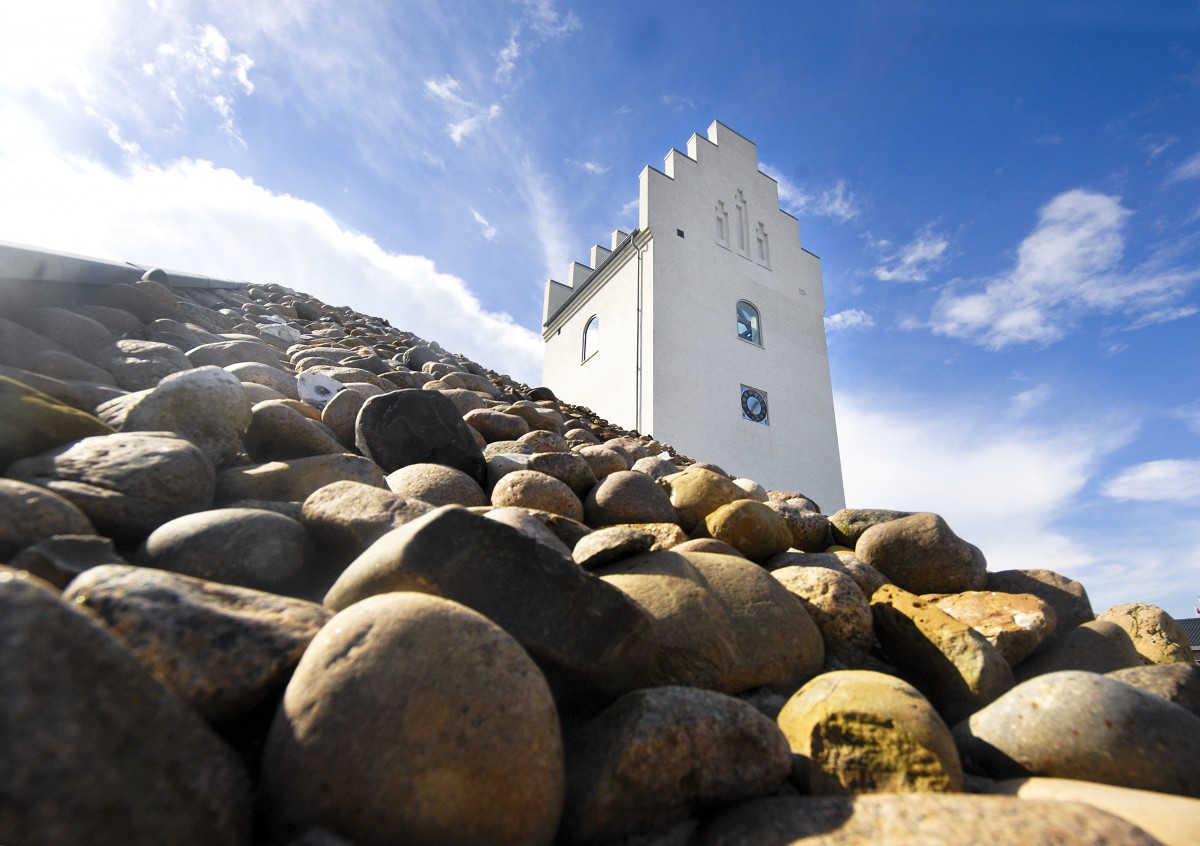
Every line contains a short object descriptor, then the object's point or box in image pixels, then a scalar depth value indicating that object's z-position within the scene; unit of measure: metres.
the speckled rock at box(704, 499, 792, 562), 2.69
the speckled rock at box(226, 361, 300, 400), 3.41
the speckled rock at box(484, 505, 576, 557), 1.86
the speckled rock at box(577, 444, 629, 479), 3.62
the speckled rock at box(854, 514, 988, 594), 2.76
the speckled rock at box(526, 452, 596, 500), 3.05
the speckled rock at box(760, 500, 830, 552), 3.23
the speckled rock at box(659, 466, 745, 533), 3.08
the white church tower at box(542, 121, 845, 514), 13.41
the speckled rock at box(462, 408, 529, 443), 3.99
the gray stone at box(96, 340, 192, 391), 2.96
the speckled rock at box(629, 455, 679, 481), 3.86
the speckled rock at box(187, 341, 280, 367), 3.64
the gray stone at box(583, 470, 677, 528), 2.87
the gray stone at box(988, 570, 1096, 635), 2.73
